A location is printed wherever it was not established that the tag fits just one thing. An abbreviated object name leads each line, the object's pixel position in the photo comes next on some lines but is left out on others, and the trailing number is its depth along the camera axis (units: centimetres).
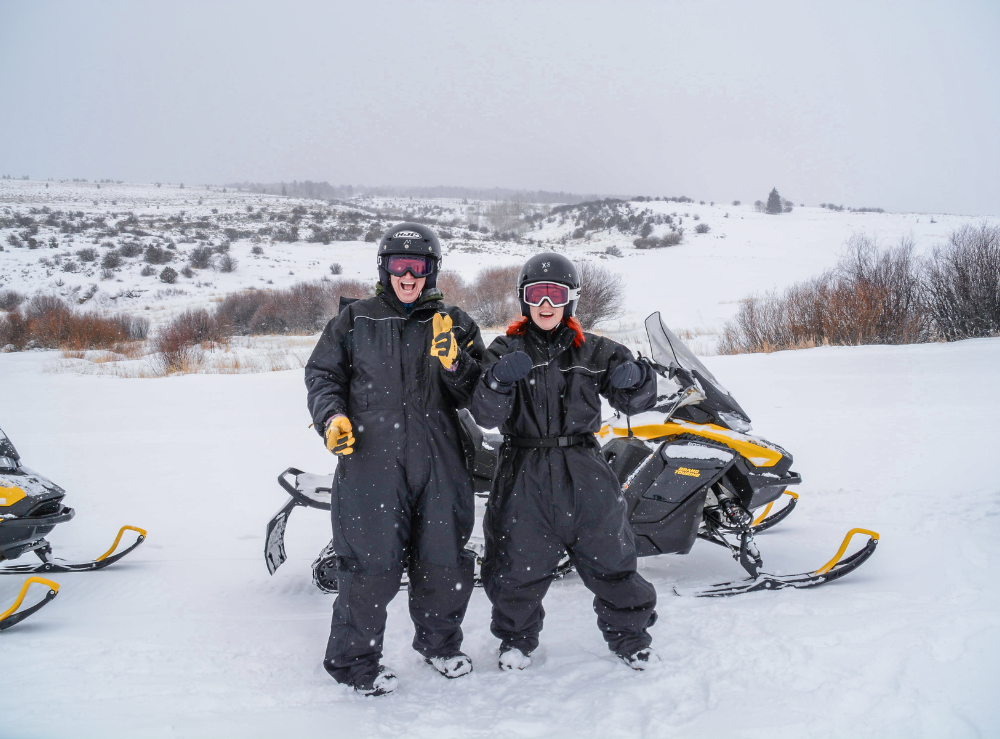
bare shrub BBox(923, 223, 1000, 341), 980
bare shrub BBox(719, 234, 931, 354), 1009
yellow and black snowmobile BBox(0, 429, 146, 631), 272
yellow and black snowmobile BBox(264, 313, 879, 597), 288
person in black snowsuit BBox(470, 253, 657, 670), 237
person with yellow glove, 228
